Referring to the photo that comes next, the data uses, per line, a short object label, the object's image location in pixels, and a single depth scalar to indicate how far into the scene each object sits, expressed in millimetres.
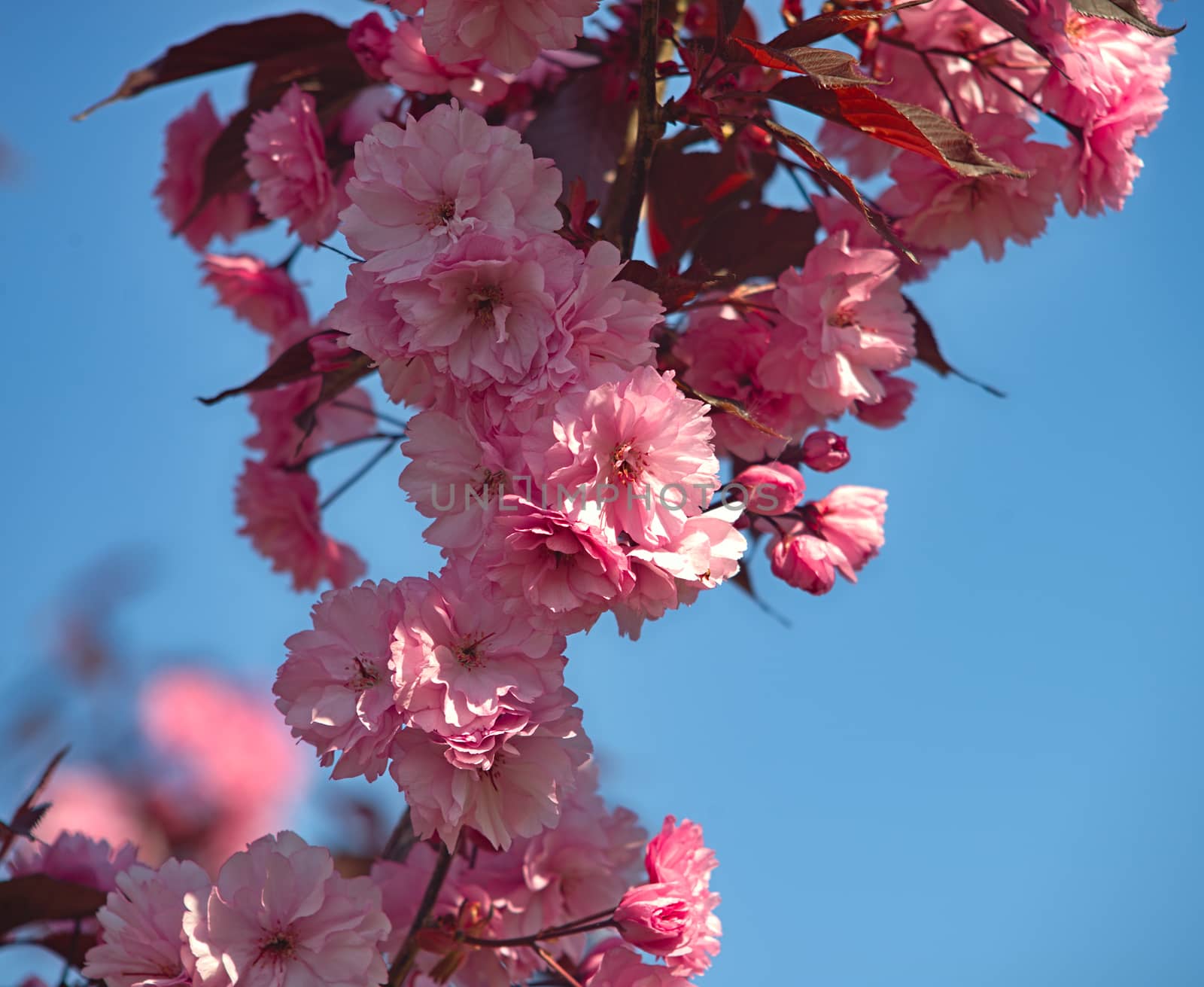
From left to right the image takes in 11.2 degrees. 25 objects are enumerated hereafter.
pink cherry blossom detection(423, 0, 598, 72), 1823
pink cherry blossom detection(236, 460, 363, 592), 2032
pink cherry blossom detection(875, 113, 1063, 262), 1913
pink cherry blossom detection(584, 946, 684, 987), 1848
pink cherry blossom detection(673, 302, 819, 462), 1898
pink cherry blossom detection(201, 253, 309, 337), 2027
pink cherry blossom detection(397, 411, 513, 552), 1803
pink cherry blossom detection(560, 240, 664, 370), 1793
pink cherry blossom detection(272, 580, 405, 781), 1797
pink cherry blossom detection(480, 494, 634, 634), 1777
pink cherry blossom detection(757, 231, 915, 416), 1877
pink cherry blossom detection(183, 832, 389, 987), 1810
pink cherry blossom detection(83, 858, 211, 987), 1821
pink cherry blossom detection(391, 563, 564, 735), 1790
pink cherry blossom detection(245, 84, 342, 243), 1938
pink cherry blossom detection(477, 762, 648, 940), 1904
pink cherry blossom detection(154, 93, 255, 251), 2047
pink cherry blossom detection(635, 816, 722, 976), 1847
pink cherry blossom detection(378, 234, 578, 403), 1791
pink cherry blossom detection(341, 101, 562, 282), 1801
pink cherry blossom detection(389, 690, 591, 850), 1797
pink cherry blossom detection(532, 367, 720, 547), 1782
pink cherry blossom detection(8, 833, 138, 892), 1933
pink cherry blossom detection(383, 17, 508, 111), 1907
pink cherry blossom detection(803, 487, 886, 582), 1886
